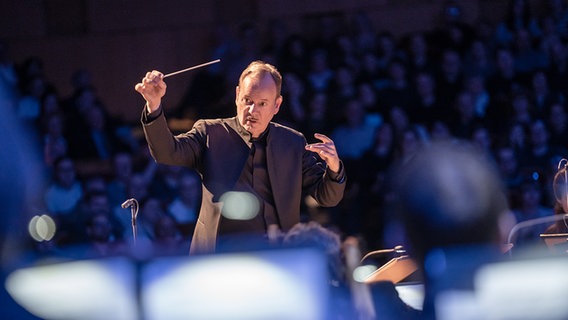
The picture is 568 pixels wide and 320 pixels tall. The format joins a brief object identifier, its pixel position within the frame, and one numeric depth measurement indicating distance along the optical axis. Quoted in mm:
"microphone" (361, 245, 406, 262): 7108
